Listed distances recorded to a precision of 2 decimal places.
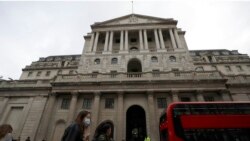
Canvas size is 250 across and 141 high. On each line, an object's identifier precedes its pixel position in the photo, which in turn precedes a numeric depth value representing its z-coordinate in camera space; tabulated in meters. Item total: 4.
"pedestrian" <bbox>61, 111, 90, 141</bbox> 3.77
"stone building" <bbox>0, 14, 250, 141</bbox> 18.13
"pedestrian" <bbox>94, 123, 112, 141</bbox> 4.66
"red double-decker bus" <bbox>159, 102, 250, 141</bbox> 9.19
